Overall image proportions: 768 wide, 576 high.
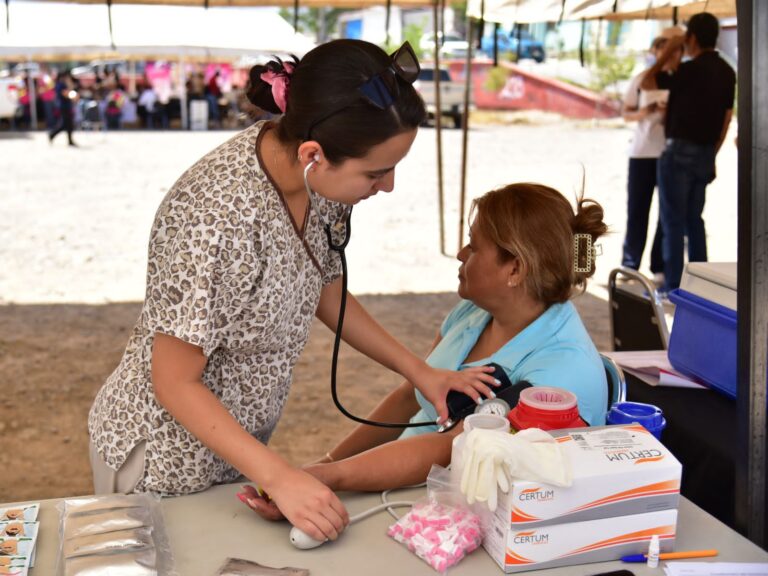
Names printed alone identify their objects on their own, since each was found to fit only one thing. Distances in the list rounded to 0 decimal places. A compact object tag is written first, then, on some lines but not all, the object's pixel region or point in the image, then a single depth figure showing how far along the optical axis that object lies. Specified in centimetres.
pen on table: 128
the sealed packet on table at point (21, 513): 133
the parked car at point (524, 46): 2069
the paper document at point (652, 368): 213
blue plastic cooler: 195
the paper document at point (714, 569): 126
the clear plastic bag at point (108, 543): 119
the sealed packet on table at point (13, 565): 119
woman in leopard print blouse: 128
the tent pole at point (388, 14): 345
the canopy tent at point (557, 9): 458
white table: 125
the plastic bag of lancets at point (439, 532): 126
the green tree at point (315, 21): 3134
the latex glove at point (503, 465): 117
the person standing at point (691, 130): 514
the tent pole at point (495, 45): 425
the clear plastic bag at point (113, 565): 115
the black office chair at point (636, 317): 256
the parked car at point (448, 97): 1673
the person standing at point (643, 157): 556
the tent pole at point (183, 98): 1732
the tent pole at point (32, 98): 1680
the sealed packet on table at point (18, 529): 129
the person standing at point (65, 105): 1370
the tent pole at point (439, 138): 569
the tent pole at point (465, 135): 619
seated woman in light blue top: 155
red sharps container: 134
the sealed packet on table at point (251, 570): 121
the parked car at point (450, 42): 2028
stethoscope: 146
